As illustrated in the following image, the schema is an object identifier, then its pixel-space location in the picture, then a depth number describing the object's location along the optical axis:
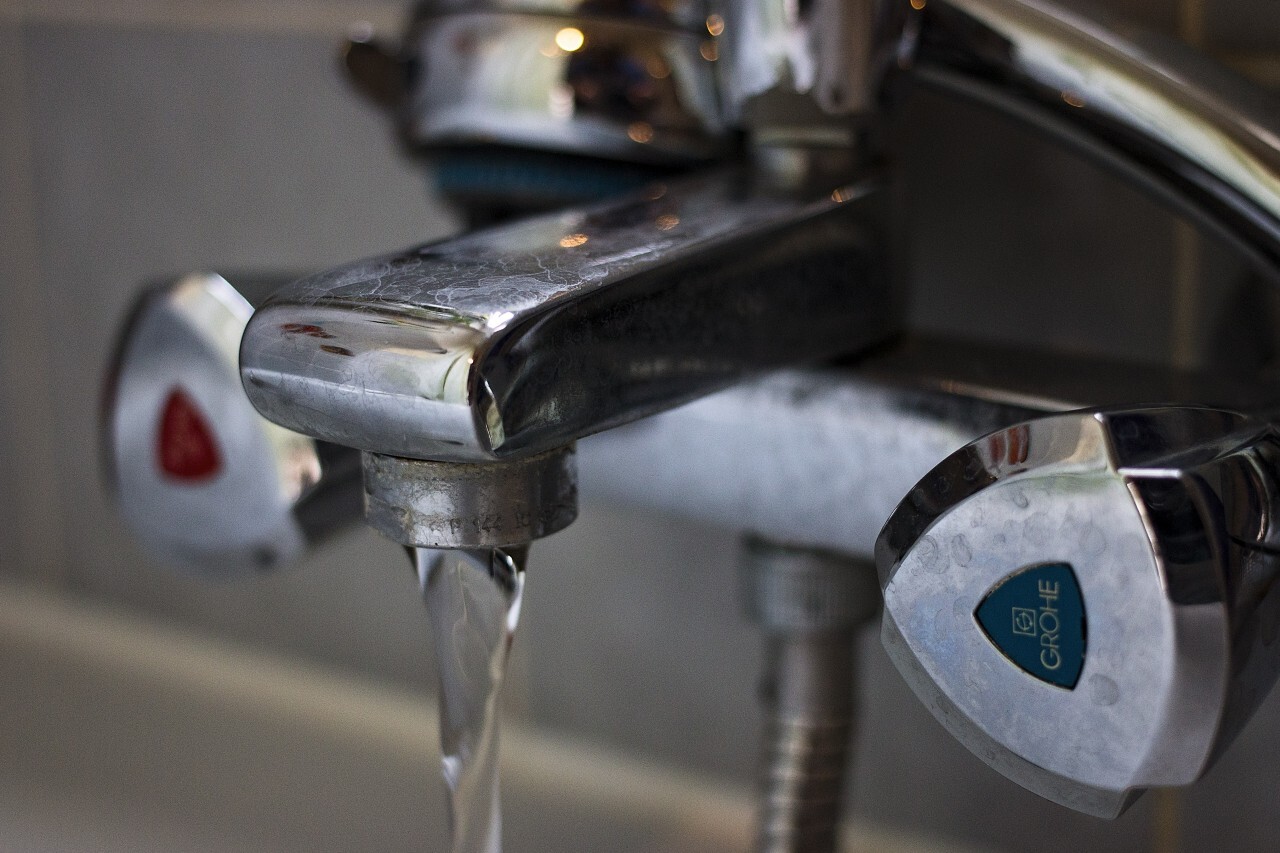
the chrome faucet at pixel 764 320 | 0.48
